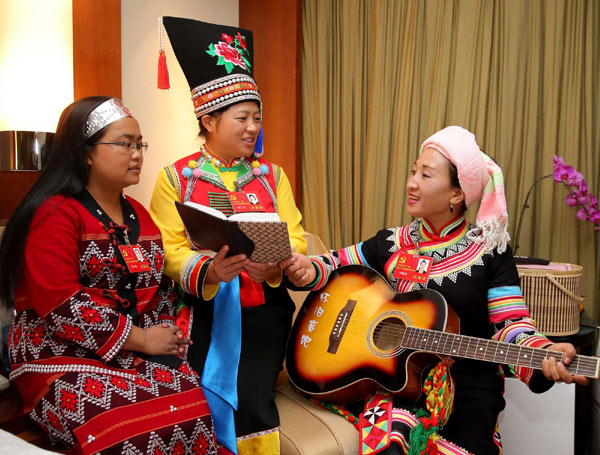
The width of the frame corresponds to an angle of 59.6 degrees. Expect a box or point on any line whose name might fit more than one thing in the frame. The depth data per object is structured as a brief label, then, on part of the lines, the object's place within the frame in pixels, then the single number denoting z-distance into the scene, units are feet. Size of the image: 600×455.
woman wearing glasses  4.63
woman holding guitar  5.11
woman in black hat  5.61
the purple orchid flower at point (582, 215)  8.05
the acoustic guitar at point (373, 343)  4.85
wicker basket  7.13
